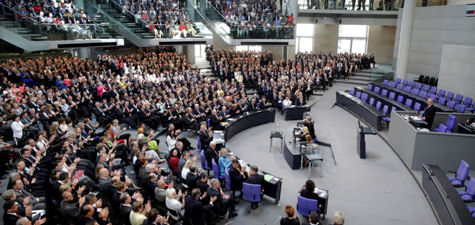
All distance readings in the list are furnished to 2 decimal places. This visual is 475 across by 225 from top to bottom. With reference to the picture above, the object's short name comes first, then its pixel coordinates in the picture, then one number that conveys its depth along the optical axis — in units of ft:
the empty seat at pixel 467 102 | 44.38
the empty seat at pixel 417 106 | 44.97
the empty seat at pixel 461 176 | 25.70
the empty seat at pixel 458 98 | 47.77
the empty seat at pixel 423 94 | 51.19
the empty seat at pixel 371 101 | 49.39
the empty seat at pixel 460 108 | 43.19
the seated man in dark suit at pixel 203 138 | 34.79
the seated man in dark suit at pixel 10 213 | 18.78
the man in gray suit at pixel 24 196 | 20.61
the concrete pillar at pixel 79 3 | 74.92
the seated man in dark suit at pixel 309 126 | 36.88
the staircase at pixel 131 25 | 71.43
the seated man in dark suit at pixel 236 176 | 25.86
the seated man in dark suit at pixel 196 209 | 20.92
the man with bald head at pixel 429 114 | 34.91
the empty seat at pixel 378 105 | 47.55
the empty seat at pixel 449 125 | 35.36
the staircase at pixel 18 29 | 54.29
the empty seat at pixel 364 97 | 52.69
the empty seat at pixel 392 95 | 52.25
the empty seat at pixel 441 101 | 47.73
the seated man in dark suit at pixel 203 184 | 22.91
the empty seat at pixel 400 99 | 50.04
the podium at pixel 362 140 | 35.50
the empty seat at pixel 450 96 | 49.62
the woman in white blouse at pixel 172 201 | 21.33
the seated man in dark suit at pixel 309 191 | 22.68
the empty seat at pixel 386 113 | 44.86
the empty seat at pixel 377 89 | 57.52
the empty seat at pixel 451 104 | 45.22
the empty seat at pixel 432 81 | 66.57
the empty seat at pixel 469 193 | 23.65
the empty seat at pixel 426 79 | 68.14
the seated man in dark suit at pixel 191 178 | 24.04
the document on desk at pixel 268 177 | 26.45
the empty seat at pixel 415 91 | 53.47
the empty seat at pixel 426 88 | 55.07
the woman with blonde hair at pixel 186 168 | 25.29
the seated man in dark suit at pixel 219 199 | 22.64
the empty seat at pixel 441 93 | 50.85
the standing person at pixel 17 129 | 32.71
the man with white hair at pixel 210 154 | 30.63
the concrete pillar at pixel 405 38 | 60.59
